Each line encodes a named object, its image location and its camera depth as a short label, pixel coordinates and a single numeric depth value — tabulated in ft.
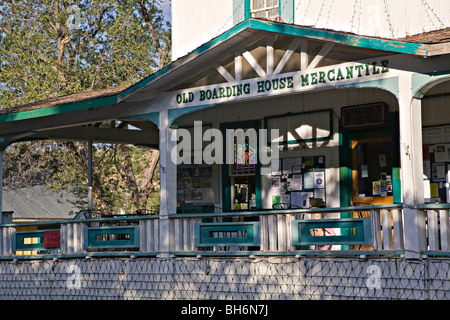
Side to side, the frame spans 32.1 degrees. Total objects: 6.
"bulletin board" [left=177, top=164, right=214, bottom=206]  53.57
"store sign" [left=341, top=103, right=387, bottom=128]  44.32
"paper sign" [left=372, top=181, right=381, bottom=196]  44.56
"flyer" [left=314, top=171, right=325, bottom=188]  47.01
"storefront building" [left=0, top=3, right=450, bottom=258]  33.63
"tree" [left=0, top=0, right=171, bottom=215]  86.99
